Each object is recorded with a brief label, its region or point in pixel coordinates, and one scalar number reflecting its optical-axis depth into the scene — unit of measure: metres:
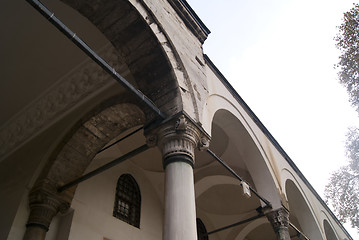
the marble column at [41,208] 5.00
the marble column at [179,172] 3.19
